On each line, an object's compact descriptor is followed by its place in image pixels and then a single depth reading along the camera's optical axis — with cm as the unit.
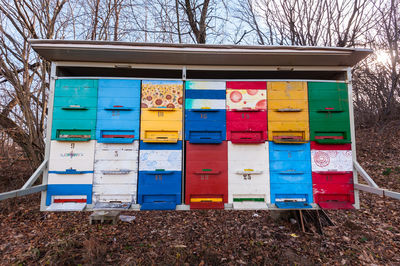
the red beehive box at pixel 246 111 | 284
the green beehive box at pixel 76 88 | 282
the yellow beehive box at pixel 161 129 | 279
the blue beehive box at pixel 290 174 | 277
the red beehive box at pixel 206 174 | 278
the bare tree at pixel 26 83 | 479
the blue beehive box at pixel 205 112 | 282
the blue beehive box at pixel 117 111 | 277
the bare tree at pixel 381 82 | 747
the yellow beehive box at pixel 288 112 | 283
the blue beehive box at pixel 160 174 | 273
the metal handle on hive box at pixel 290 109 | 282
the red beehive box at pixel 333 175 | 279
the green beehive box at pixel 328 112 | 285
